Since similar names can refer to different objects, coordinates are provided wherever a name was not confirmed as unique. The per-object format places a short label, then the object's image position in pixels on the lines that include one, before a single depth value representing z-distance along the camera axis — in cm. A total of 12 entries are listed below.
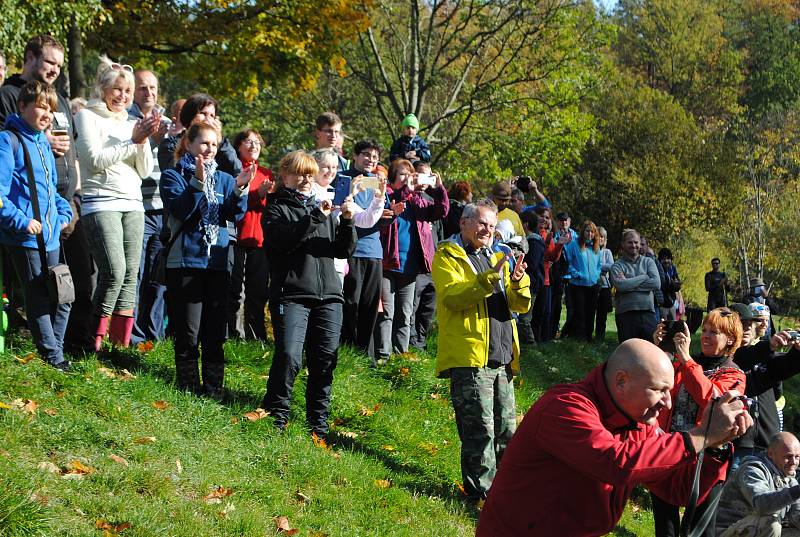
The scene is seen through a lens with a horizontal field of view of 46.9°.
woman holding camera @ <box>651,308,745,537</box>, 650
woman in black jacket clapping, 719
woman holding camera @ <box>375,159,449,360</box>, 988
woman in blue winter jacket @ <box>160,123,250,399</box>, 734
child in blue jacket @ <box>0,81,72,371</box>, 672
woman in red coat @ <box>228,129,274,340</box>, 912
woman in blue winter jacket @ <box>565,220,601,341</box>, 1463
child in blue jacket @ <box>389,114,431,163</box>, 1191
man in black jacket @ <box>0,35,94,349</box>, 730
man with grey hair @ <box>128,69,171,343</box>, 855
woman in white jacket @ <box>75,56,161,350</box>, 757
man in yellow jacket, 697
